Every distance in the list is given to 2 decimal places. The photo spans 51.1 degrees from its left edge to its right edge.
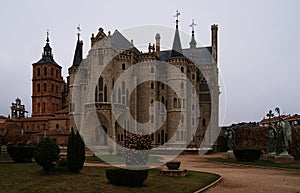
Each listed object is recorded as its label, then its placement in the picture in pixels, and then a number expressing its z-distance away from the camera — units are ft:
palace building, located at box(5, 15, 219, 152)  143.54
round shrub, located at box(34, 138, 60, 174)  56.39
